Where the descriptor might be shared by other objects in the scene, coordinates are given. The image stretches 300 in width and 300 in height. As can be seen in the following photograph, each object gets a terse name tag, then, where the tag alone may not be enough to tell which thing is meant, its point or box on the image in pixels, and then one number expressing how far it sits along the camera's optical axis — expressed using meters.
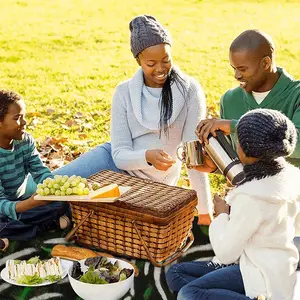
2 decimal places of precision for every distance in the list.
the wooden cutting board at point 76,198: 3.32
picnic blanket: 3.14
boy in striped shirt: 3.66
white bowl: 2.96
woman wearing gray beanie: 3.83
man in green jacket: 3.36
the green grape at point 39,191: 3.37
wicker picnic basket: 3.34
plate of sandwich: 3.20
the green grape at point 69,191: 3.36
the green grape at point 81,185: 3.38
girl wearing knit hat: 2.57
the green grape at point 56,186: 3.40
